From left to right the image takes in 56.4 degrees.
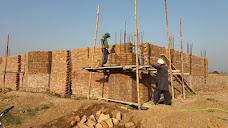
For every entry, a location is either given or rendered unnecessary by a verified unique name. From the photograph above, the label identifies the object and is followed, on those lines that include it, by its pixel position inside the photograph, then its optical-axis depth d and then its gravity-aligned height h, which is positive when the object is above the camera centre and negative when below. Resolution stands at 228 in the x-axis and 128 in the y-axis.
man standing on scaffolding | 8.83 +0.82
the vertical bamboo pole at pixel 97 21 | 9.27 +2.04
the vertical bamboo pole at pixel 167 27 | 8.69 +1.66
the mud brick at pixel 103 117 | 5.84 -1.37
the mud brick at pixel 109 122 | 5.54 -1.44
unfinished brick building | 8.46 -0.33
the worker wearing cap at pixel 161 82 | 7.21 -0.47
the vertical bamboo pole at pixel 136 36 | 7.27 +1.13
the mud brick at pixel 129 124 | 5.39 -1.43
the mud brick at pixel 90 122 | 5.68 -1.48
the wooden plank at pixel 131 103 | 7.30 -1.29
